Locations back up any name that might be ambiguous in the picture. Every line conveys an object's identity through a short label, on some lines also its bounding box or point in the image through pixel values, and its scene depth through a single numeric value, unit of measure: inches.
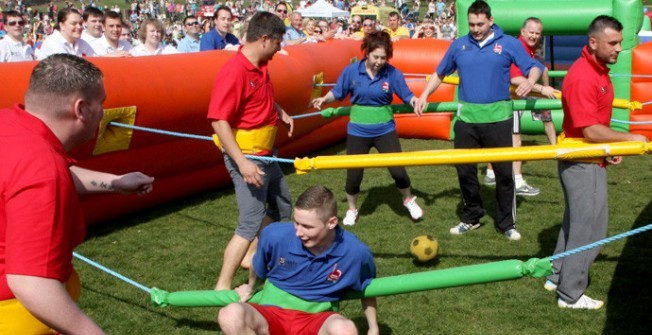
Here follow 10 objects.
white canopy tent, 1179.9
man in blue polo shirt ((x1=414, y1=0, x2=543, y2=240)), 267.3
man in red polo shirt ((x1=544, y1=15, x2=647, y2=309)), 197.2
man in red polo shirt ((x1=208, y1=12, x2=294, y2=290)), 202.1
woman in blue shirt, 288.5
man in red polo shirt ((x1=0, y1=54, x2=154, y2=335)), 87.0
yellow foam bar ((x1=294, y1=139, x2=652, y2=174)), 161.9
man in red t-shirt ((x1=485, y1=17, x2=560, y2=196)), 345.1
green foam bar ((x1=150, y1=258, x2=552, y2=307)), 142.2
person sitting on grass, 156.8
